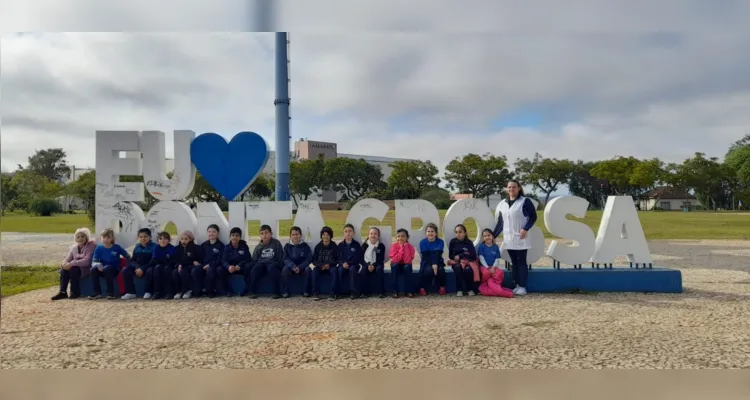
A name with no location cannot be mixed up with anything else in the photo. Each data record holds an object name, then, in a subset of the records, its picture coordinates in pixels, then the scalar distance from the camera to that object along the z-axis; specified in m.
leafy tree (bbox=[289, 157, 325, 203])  51.31
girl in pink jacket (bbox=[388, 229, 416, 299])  7.30
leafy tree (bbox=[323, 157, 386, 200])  51.66
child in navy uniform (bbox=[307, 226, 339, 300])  7.27
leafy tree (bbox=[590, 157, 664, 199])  48.53
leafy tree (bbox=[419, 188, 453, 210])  44.14
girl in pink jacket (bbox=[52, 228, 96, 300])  7.49
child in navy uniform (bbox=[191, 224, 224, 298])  7.32
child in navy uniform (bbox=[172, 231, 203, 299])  7.36
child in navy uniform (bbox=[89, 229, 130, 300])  7.43
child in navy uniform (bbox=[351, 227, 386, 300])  7.21
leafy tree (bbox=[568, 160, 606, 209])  58.12
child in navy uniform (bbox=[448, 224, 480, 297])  7.28
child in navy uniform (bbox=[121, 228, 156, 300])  7.43
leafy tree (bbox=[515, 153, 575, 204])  55.28
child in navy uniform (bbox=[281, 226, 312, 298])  7.30
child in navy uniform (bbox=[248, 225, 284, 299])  7.36
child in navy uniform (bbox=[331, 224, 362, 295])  7.20
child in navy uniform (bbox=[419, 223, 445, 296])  7.31
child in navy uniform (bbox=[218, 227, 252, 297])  7.41
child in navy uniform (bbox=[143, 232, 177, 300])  7.35
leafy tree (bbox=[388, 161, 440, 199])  49.59
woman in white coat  7.29
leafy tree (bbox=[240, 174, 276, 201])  46.94
